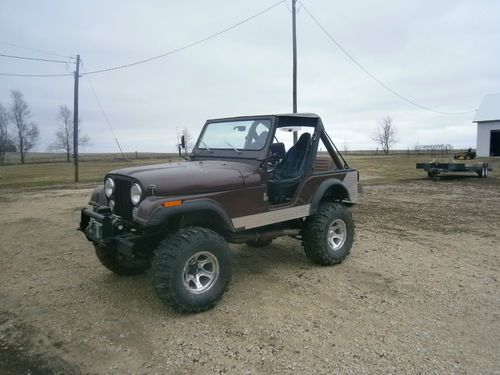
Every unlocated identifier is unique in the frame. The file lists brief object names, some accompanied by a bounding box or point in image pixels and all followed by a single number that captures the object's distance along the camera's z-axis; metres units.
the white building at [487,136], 31.34
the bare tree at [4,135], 56.56
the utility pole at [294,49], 17.70
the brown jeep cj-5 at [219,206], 3.84
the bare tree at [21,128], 62.41
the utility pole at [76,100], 20.86
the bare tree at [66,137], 63.33
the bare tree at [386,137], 73.69
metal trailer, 18.36
